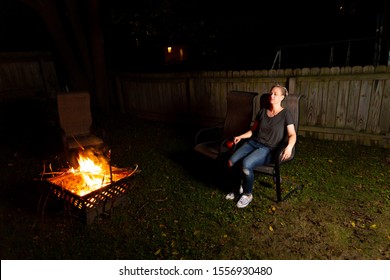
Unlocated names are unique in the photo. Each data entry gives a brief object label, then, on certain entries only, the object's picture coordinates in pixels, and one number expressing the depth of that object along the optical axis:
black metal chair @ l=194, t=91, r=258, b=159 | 4.59
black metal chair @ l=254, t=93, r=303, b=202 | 3.95
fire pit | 3.82
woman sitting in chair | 4.03
